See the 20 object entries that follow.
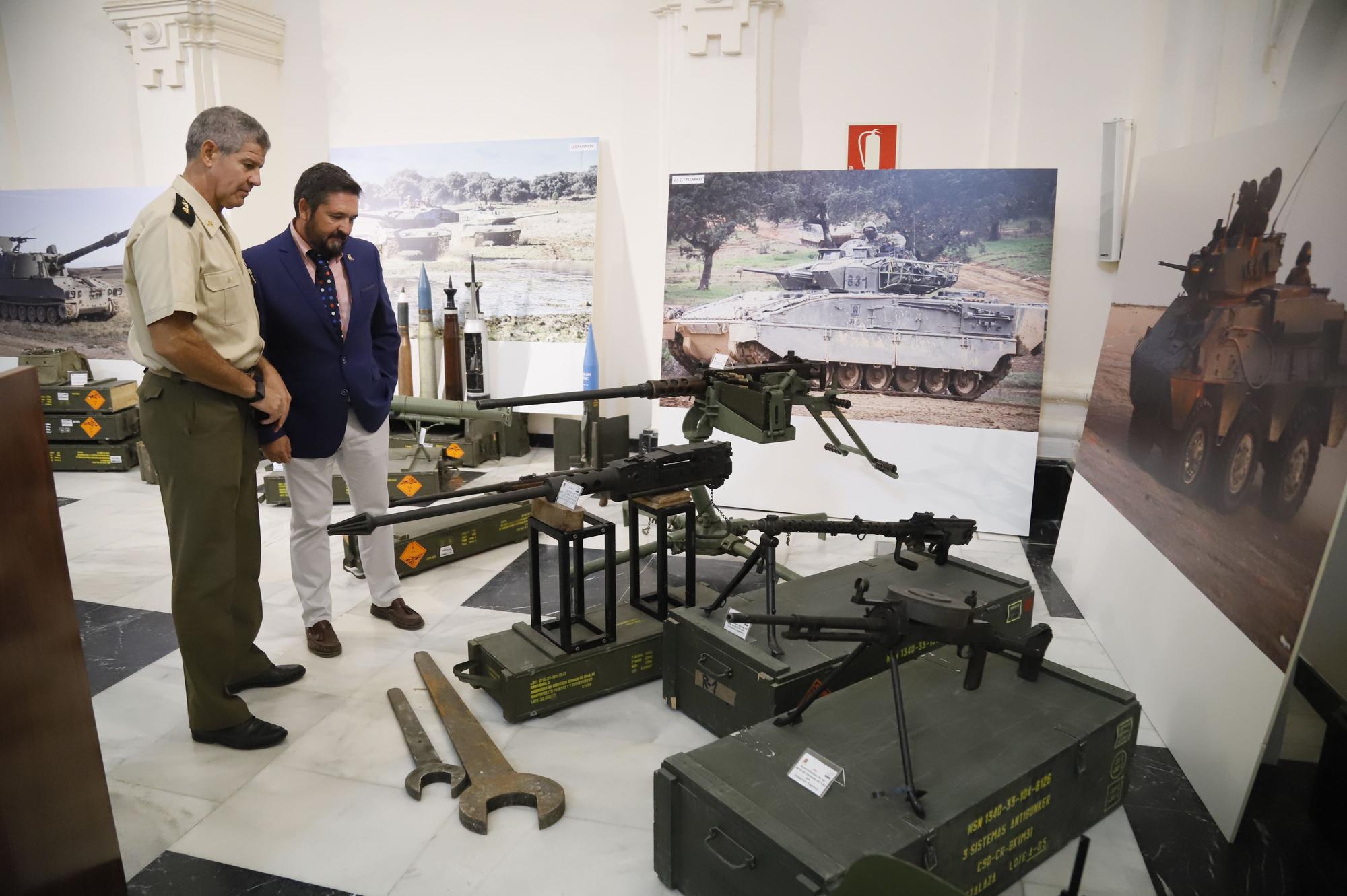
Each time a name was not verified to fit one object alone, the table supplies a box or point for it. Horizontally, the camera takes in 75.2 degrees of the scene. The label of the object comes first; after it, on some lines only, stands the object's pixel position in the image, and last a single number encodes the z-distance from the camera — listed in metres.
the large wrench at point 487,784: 2.48
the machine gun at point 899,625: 2.17
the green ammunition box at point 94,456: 6.41
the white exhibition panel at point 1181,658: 2.45
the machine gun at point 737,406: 3.90
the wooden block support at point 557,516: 3.02
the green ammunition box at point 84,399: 6.35
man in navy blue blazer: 3.20
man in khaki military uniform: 2.57
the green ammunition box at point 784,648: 2.64
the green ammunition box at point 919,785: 1.88
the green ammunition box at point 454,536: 4.38
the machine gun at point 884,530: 2.91
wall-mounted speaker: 5.01
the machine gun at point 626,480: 2.23
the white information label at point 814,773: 2.01
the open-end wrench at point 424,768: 2.63
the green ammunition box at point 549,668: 3.00
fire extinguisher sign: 5.71
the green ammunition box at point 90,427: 6.37
